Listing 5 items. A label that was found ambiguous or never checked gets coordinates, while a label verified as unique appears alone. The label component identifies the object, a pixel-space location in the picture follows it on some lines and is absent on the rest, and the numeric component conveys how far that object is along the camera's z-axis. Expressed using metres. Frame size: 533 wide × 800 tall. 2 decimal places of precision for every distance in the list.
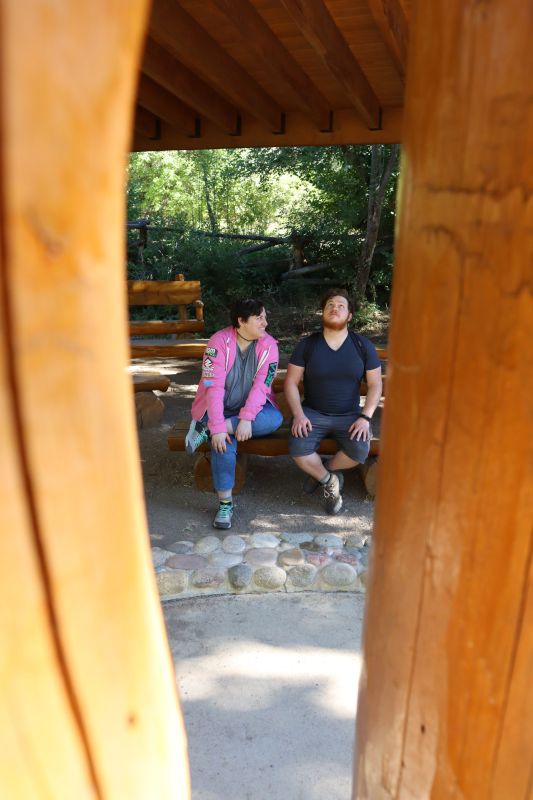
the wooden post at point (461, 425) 0.84
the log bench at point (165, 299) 7.58
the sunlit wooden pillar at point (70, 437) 0.47
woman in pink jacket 3.99
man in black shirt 4.14
